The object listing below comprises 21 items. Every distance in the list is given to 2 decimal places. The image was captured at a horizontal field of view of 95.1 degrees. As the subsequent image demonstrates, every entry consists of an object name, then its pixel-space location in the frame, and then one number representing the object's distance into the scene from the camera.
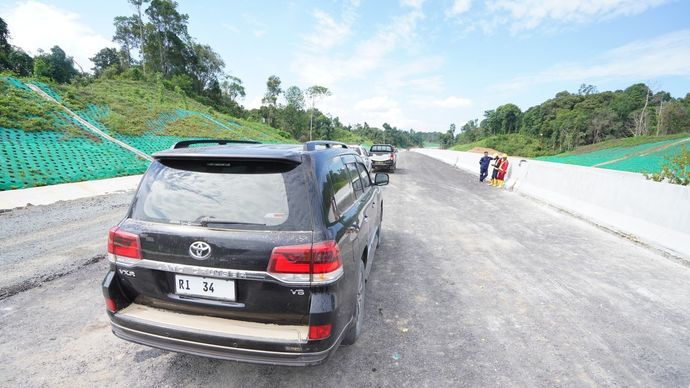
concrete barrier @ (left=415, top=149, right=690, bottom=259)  5.84
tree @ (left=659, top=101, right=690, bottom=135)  56.50
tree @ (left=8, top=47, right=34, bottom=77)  50.44
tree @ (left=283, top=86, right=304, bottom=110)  72.12
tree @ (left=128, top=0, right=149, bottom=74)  57.75
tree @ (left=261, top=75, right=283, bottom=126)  72.12
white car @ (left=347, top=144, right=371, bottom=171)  14.94
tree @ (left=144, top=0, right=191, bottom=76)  58.66
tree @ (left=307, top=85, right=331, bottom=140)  76.44
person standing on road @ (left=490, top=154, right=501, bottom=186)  14.87
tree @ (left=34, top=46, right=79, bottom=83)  53.13
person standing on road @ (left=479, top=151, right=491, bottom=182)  16.12
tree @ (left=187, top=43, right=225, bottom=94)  67.12
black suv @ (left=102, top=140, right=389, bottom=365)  2.05
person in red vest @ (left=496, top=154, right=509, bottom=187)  14.39
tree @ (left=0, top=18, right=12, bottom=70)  47.20
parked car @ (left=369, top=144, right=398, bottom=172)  18.19
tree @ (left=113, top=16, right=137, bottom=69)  67.66
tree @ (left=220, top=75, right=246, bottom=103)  76.50
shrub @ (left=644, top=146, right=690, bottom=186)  6.93
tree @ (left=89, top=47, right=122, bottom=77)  80.12
